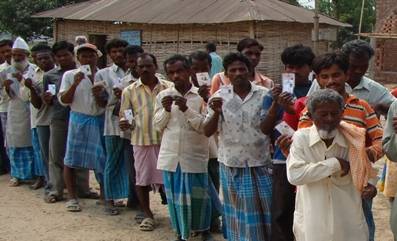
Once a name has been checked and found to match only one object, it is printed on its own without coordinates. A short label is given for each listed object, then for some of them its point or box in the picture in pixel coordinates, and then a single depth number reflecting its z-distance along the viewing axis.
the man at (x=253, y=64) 4.42
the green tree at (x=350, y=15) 35.22
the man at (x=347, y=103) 3.25
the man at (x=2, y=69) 7.34
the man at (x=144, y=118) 5.00
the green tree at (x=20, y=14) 21.64
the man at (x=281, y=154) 3.79
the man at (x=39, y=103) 6.34
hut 14.51
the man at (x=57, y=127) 6.10
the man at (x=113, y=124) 5.57
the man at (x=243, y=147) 3.90
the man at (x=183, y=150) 4.50
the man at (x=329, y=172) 2.99
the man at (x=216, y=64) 9.23
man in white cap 6.92
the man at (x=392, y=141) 3.15
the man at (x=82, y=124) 5.74
